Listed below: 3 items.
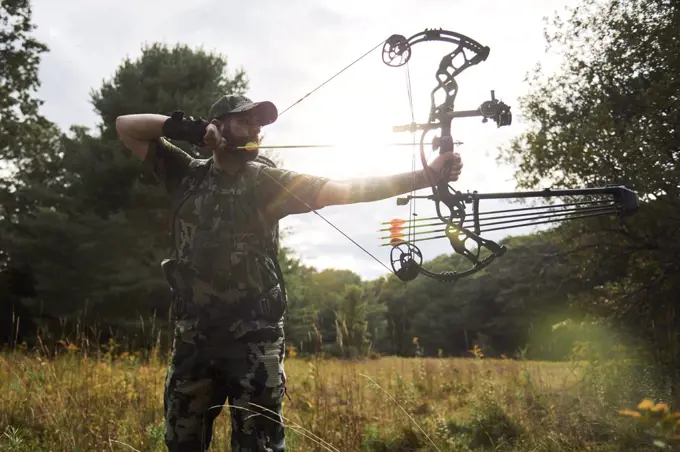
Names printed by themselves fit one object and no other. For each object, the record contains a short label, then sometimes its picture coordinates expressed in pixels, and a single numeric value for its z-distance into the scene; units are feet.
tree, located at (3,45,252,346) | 42.14
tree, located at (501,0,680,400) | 21.67
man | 7.41
